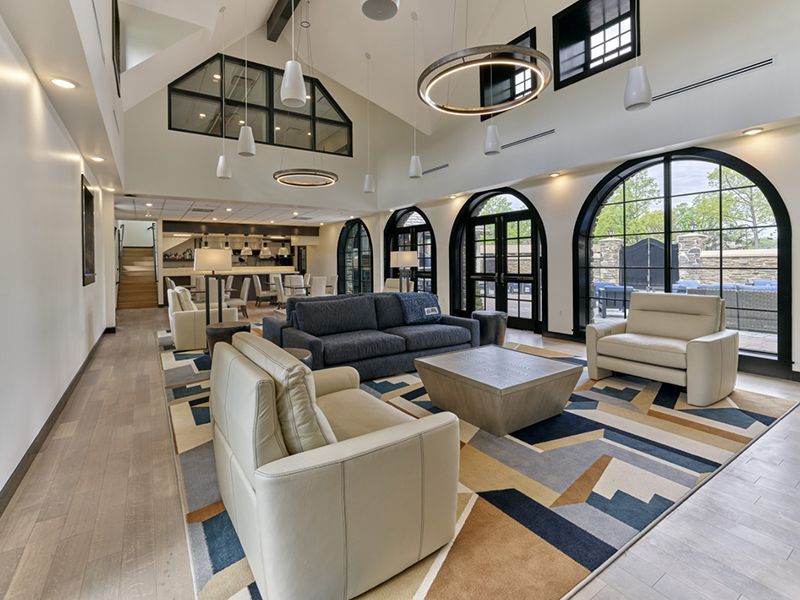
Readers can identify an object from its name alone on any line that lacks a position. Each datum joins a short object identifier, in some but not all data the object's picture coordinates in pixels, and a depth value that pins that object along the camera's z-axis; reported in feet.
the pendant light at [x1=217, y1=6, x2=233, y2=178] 20.88
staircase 37.70
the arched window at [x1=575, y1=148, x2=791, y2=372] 15.01
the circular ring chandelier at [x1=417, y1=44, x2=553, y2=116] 10.53
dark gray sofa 13.89
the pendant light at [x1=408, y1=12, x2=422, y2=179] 21.57
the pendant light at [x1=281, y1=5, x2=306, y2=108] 10.98
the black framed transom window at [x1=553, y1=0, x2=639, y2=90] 17.70
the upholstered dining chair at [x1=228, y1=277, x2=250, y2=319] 31.92
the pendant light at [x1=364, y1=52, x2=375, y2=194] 26.27
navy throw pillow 17.11
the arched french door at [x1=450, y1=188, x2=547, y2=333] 23.80
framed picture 15.90
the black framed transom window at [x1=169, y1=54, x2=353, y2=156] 25.77
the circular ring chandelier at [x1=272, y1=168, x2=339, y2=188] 20.64
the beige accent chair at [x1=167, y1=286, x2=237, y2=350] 19.54
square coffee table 9.47
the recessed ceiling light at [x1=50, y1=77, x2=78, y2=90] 9.84
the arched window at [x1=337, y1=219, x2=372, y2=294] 39.04
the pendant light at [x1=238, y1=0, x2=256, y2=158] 17.88
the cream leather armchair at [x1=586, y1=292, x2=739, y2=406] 11.43
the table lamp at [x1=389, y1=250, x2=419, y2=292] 26.91
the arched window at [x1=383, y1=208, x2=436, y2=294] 30.89
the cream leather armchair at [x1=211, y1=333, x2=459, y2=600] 4.31
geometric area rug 5.34
